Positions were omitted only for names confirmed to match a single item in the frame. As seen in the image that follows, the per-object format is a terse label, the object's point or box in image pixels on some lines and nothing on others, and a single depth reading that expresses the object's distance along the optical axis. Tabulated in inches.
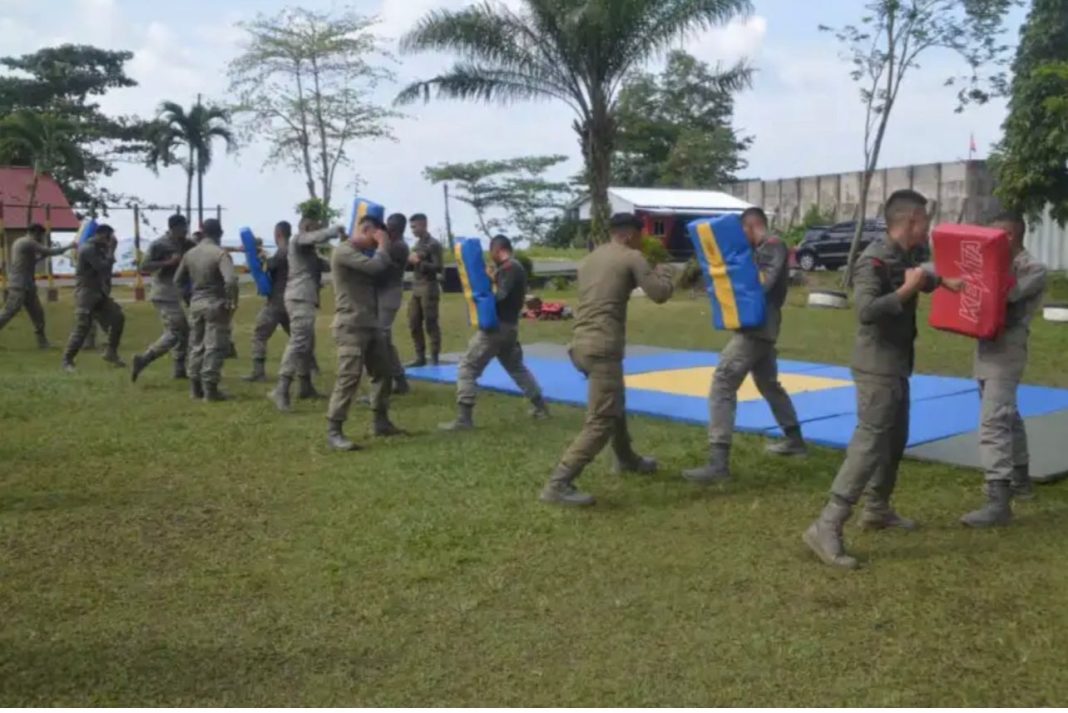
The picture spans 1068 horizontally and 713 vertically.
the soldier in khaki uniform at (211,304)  402.0
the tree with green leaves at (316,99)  1496.1
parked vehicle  1255.5
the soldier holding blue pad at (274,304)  441.1
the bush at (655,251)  1093.1
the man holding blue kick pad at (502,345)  341.1
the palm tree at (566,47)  795.4
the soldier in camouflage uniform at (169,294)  446.0
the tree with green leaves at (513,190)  1987.0
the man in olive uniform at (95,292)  506.9
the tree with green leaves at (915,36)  975.0
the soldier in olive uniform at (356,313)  318.7
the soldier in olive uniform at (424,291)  465.4
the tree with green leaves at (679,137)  1897.1
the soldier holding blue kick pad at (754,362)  279.9
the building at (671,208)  1529.3
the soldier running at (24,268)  561.3
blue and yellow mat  336.8
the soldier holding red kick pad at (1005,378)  237.0
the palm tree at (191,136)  1434.5
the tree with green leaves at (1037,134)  906.1
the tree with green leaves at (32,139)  1193.4
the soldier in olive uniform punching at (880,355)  214.2
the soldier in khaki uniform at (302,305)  389.7
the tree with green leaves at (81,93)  1515.7
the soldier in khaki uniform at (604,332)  253.8
